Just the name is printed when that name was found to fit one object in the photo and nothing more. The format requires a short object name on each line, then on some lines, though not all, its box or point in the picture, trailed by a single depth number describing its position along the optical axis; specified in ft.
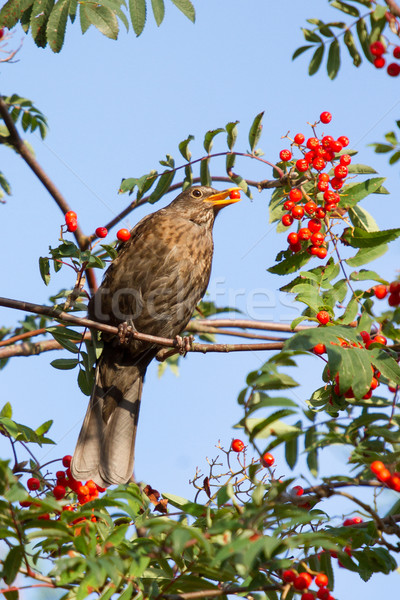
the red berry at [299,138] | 23.21
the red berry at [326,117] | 24.38
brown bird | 30.73
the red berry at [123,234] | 28.43
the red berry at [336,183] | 22.08
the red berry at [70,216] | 23.82
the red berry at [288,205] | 22.06
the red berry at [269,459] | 16.56
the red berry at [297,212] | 21.79
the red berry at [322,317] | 18.99
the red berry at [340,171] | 21.84
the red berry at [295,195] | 21.94
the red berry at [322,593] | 16.03
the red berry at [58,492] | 21.30
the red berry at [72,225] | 23.77
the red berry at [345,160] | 22.79
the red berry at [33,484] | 20.97
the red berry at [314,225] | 21.67
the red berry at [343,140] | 23.52
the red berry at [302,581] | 14.51
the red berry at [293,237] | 21.83
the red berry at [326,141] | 22.70
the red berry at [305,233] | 21.57
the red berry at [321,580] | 15.49
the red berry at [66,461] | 24.32
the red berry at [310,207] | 21.58
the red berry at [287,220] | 22.25
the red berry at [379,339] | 18.22
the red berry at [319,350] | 18.45
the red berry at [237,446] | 19.66
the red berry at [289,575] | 14.84
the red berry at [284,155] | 23.45
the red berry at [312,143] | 22.72
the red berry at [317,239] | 21.20
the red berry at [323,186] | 21.84
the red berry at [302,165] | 22.30
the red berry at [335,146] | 22.66
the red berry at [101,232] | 25.03
